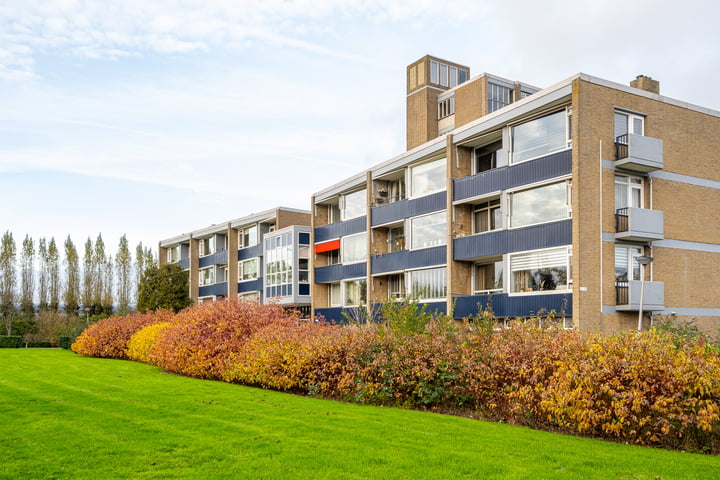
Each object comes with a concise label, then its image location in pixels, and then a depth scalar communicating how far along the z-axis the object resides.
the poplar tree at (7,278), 72.37
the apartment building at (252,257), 50.19
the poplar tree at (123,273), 85.88
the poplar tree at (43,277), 78.68
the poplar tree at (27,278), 75.81
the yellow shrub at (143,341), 31.22
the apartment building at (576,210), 25.38
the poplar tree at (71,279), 78.81
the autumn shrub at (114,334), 35.81
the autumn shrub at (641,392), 10.87
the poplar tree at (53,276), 79.56
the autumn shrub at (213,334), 23.05
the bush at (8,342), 56.62
